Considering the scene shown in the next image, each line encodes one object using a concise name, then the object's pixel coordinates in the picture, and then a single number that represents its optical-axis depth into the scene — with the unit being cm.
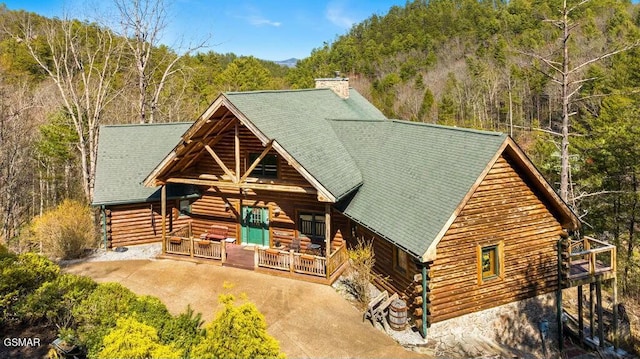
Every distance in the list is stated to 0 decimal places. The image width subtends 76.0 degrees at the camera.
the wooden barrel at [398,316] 1137
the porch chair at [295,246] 1617
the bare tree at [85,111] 2466
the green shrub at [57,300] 964
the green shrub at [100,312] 834
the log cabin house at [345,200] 1155
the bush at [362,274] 1222
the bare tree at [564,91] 1436
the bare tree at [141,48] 2773
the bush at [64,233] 1731
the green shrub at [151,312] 849
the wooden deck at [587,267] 1301
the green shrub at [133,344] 642
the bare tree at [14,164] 2577
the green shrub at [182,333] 805
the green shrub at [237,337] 632
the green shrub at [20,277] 996
